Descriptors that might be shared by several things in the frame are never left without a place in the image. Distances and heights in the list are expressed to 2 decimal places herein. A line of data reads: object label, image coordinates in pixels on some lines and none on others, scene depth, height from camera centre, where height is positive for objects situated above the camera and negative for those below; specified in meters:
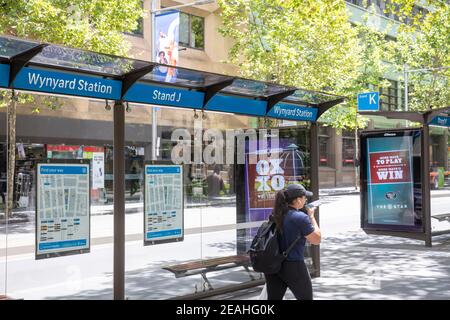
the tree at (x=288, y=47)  24.11 +5.90
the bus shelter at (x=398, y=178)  11.37 -0.11
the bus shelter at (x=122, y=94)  5.52 +0.96
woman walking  4.91 -0.67
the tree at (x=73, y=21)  15.18 +4.45
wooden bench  6.99 -1.18
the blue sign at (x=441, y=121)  12.35 +1.16
